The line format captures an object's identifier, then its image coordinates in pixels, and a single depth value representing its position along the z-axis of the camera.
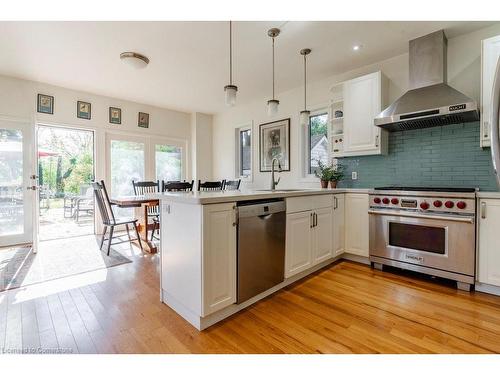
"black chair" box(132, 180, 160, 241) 3.85
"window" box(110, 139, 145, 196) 4.71
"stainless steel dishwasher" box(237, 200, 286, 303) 1.84
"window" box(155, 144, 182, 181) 5.29
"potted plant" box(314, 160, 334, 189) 3.34
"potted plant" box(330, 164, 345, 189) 3.32
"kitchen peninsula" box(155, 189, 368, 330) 1.64
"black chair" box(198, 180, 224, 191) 4.21
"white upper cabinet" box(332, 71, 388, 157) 2.92
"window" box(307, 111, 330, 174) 3.85
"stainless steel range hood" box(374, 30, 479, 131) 2.34
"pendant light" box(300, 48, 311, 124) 2.93
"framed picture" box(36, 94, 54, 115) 3.88
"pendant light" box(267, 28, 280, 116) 2.50
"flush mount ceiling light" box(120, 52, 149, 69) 2.88
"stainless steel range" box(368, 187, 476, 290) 2.23
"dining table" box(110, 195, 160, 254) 3.08
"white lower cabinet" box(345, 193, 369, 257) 2.92
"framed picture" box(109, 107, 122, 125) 4.59
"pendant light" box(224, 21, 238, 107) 2.14
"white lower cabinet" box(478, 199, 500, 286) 2.12
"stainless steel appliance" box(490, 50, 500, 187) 0.92
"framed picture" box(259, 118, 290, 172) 4.26
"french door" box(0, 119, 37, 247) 3.65
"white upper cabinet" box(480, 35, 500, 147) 2.20
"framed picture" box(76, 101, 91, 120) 4.25
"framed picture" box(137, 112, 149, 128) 4.96
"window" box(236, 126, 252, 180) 5.15
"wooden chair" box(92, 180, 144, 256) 3.29
